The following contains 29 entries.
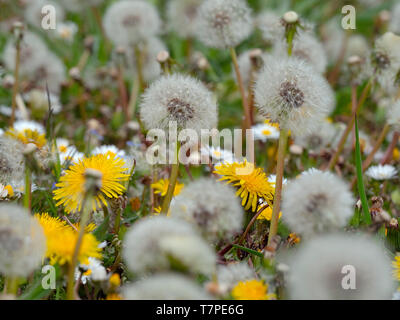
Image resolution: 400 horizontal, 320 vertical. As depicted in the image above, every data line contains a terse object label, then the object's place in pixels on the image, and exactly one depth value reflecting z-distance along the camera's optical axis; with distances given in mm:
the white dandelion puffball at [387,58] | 797
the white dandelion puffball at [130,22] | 931
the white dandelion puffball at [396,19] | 911
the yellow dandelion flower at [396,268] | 672
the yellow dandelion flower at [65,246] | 653
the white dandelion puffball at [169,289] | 604
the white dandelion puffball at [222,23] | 805
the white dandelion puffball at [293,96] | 690
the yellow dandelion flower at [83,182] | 706
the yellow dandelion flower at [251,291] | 644
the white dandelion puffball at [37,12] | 1043
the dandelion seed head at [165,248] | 608
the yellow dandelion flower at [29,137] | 766
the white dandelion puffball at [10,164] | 723
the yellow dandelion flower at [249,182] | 714
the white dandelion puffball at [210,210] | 647
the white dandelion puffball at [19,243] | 630
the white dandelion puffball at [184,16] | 1014
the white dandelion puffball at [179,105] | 706
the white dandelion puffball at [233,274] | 656
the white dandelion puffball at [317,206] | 641
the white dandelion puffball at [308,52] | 846
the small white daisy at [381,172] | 799
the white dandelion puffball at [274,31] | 777
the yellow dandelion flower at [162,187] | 754
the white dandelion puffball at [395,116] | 732
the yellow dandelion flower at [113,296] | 659
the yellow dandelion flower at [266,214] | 716
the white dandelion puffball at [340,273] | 616
